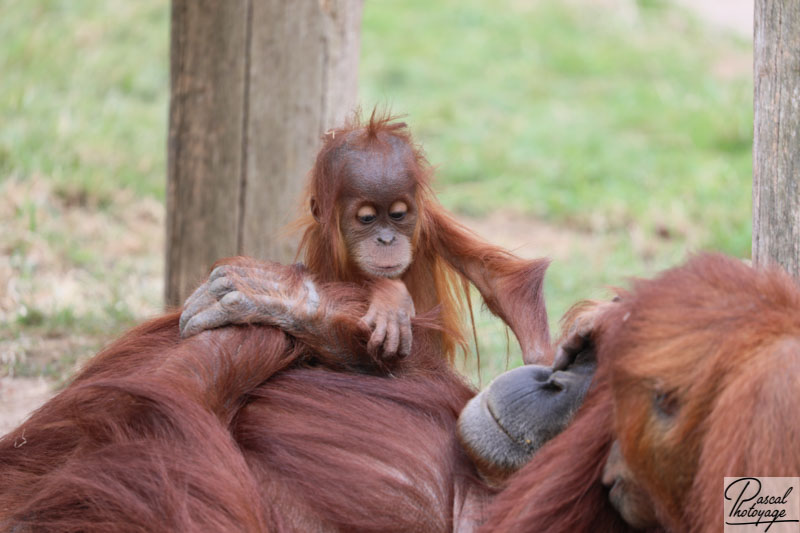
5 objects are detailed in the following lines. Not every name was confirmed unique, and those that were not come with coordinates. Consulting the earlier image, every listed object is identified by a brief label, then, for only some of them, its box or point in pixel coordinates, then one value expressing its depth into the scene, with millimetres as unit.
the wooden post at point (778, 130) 4559
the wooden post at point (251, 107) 7840
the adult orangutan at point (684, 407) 3094
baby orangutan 5949
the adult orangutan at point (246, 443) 3965
